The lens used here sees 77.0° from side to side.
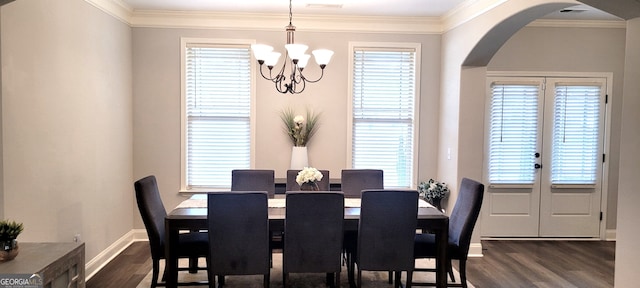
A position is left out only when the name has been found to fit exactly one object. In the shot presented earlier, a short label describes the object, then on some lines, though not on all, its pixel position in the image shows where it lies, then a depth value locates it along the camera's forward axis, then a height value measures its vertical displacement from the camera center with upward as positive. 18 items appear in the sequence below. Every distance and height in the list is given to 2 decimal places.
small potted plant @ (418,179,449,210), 4.52 -0.70
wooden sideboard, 1.91 -0.68
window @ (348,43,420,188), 4.87 +0.26
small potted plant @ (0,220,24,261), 1.97 -0.57
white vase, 4.68 -0.34
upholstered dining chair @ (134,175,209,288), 3.05 -0.82
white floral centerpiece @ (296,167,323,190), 3.38 -0.41
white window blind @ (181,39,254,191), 4.75 +0.19
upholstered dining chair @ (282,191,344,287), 2.80 -0.74
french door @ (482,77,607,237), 4.88 -0.30
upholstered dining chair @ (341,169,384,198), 4.04 -0.53
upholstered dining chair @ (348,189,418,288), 2.88 -0.73
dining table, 2.92 -0.71
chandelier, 3.15 +0.60
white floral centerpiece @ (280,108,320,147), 4.71 +0.03
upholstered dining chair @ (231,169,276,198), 3.95 -0.52
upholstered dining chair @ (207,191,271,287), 2.77 -0.74
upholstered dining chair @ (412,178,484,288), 3.09 -0.81
